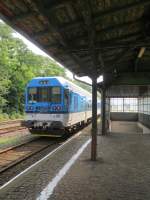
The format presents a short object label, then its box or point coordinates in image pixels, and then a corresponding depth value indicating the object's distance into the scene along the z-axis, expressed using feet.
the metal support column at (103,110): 26.69
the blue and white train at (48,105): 25.29
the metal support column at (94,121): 15.12
